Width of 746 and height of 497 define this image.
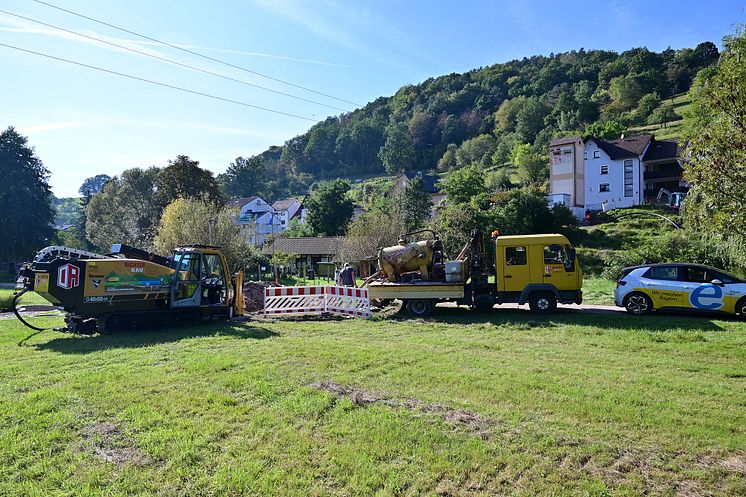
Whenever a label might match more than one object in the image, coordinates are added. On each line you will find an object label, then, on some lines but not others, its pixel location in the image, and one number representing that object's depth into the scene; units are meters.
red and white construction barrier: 16.44
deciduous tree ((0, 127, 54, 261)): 53.22
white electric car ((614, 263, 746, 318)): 13.29
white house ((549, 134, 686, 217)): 50.09
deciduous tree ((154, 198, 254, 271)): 32.03
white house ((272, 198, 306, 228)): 89.94
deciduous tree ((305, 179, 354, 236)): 57.47
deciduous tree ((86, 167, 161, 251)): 52.38
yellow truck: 14.99
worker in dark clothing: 18.42
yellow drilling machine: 12.50
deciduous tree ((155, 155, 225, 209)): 49.28
